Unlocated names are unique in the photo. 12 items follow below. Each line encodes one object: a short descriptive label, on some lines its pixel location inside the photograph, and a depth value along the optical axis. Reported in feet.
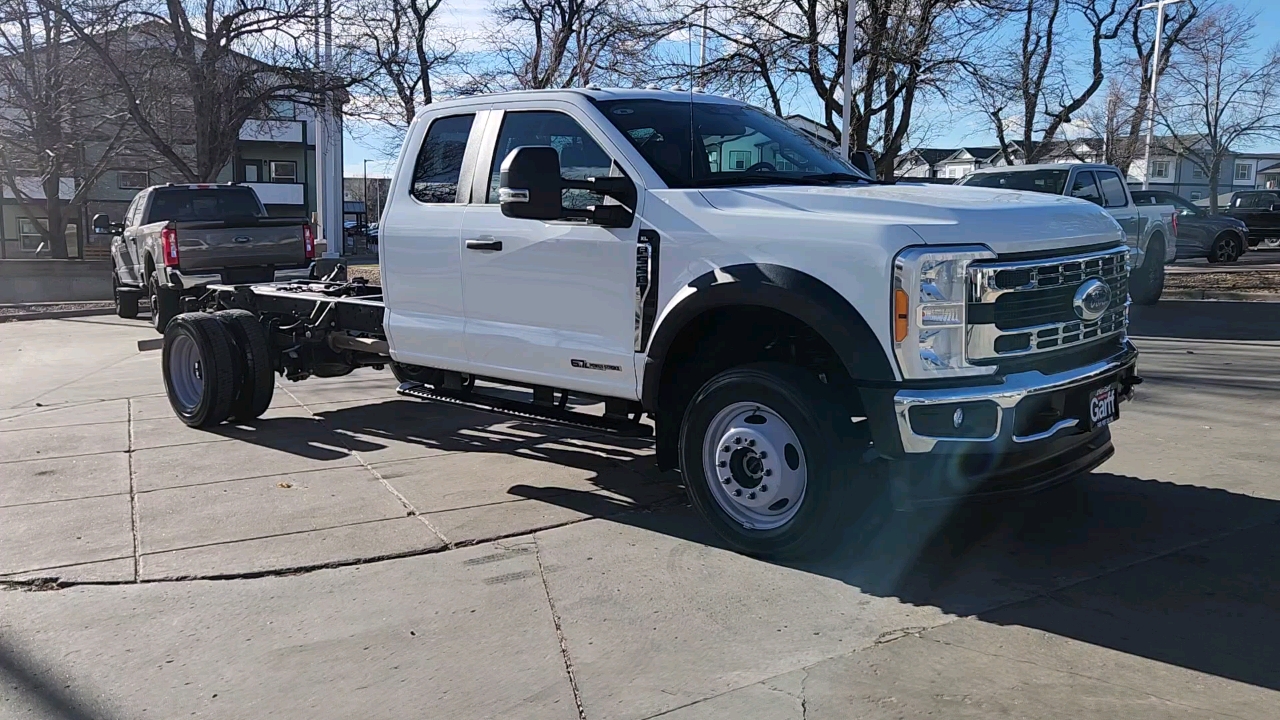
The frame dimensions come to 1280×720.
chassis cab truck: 14.60
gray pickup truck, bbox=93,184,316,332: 41.24
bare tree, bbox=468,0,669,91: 69.49
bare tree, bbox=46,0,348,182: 69.21
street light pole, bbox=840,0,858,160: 56.80
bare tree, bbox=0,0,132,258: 75.92
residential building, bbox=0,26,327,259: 144.05
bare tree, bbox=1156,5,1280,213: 117.91
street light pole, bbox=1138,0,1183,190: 104.58
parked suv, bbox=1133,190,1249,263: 80.89
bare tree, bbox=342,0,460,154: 74.23
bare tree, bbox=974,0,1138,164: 73.15
